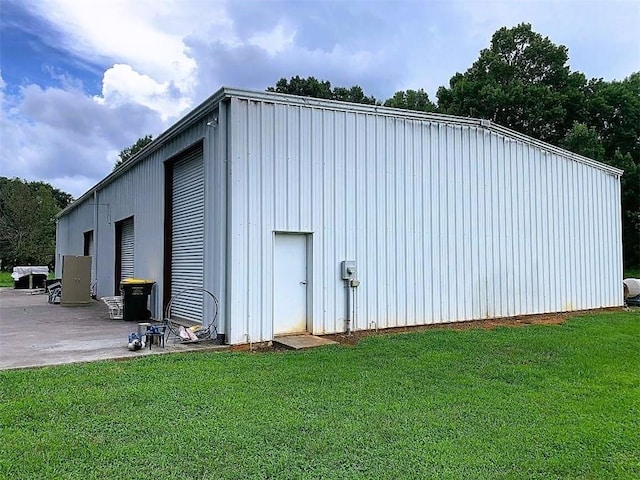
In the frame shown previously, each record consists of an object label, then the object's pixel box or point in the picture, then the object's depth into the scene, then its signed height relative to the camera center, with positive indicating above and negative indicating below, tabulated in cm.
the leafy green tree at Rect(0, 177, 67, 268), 4306 +341
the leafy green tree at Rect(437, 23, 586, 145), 2689 +999
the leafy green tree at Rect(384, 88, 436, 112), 3166 +1095
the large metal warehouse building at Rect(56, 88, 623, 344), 846 +100
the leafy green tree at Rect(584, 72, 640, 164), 2709 +830
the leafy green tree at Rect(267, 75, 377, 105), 3322 +1210
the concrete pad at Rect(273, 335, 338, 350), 781 -123
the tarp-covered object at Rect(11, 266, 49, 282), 2675 -24
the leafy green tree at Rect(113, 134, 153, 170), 5003 +1246
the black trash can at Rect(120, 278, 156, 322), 1177 -78
